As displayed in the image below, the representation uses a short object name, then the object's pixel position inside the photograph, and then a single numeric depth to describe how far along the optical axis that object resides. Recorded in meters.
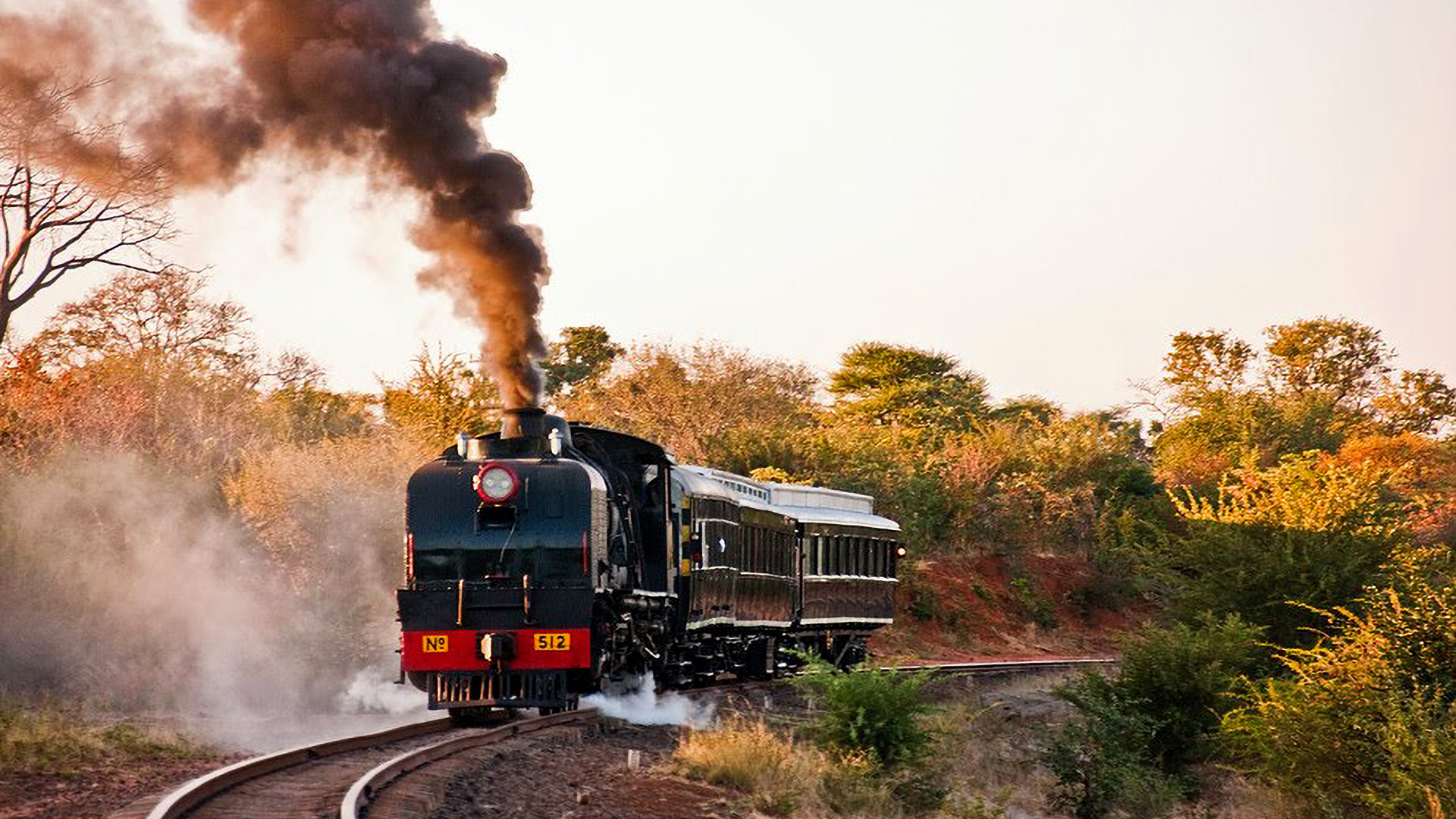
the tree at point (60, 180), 29.64
